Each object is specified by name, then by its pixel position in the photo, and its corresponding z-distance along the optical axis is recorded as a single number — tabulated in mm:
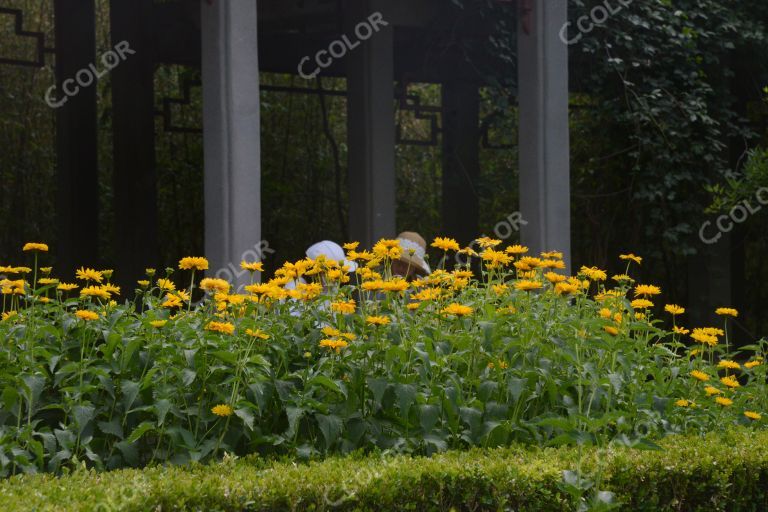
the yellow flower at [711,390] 7131
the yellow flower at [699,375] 7070
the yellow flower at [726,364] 7529
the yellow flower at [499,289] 7355
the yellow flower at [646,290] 7329
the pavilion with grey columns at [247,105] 10945
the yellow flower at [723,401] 7113
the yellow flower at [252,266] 6824
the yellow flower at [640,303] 7434
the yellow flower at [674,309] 7596
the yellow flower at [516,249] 7803
